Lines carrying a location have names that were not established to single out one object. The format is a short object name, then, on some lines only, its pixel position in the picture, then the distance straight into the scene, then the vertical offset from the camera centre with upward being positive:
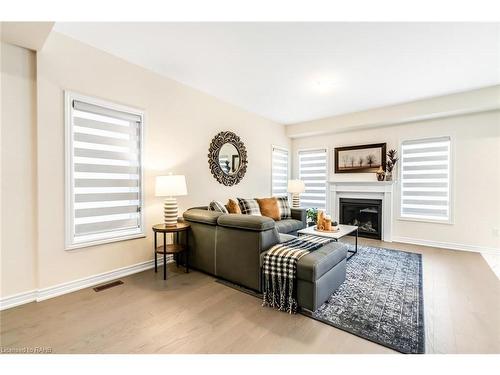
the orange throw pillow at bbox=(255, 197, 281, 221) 4.30 -0.44
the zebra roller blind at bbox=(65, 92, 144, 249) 2.47 +0.14
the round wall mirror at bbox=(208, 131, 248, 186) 4.04 +0.49
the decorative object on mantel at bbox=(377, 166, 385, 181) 4.68 +0.24
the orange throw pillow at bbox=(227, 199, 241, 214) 3.64 -0.36
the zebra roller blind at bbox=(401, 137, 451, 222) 4.21 +0.13
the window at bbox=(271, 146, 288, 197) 5.58 +0.34
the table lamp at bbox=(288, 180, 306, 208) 5.11 -0.09
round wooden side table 2.79 -0.83
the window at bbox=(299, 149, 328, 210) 5.71 +0.23
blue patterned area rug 1.72 -1.12
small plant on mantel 4.63 +0.46
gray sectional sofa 2.02 -0.73
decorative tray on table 3.46 -0.69
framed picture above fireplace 4.84 +0.61
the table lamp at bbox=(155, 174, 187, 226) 2.89 -0.09
